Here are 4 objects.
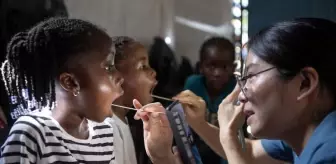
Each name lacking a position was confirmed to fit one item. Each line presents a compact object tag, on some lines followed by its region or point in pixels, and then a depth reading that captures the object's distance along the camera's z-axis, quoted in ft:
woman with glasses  2.83
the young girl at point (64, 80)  2.96
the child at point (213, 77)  4.72
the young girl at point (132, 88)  3.72
